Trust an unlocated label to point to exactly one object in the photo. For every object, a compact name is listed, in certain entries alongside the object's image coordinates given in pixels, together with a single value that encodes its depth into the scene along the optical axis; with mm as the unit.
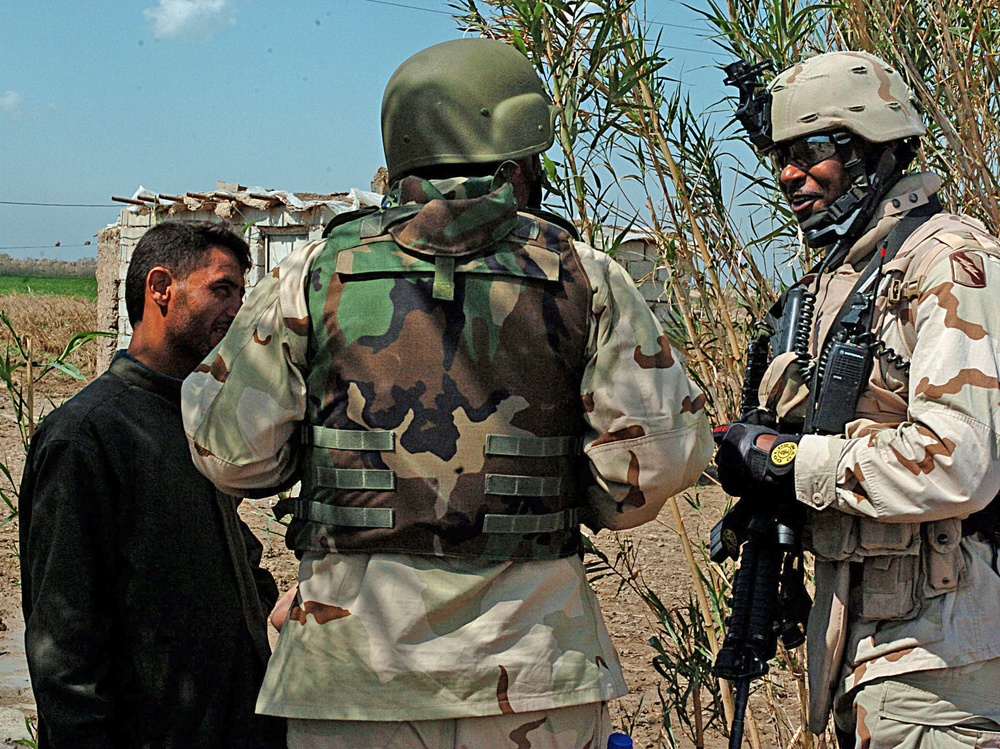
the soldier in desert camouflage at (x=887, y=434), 1919
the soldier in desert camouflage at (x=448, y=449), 1725
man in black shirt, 1943
